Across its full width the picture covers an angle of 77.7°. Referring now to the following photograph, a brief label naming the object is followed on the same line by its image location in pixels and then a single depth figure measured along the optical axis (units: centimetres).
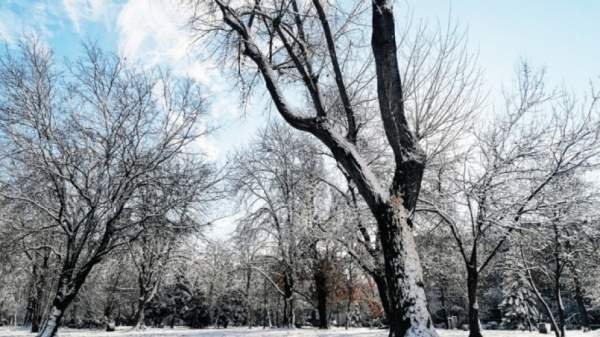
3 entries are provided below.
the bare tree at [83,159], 1030
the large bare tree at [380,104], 418
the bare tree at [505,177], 1042
